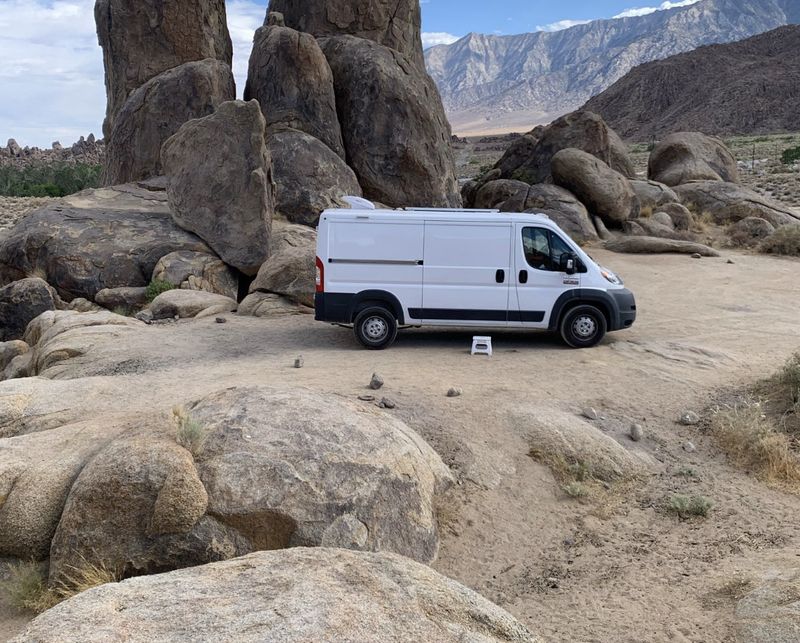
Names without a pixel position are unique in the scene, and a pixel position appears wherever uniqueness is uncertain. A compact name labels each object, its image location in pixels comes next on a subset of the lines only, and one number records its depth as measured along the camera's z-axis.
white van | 12.59
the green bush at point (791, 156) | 48.85
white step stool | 12.51
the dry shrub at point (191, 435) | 6.43
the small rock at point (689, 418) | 9.71
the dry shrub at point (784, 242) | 23.31
